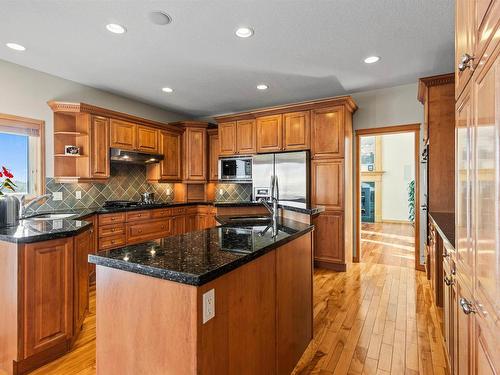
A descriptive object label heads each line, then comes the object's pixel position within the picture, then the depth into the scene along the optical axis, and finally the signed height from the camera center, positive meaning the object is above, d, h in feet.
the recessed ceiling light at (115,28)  8.45 +4.81
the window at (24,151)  10.96 +1.43
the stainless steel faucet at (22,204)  8.14 -0.49
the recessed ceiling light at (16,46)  9.55 +4.81
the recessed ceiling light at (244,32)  8.70 +4.82
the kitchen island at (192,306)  3.47 -1.66
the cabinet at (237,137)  16.31 +2.90
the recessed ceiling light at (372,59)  10.68 +4.85
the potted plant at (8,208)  7.52 -0.57
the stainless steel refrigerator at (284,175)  14.06 +0.57
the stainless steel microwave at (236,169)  16.63 +1.05
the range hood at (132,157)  13.65 +1.55
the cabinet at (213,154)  18.45 +2.14
